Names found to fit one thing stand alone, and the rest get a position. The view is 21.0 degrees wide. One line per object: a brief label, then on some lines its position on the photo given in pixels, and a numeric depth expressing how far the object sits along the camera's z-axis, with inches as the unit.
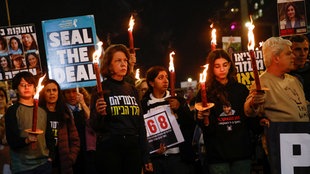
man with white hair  350.9
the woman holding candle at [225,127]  374.2
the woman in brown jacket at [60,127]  436.3
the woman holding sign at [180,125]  446.5
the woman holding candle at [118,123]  348.8
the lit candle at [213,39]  407.1
